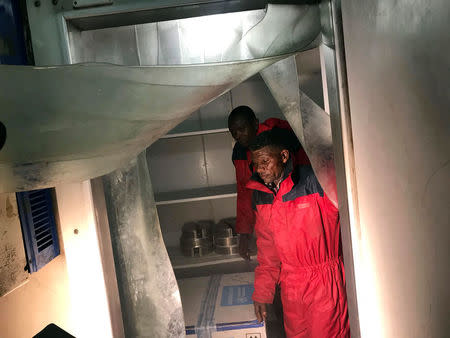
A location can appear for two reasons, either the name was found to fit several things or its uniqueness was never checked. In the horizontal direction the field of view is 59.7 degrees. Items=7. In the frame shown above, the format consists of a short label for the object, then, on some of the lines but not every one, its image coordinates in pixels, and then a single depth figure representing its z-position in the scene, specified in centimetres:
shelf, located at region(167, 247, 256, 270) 257
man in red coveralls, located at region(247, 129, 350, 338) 170
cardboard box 180
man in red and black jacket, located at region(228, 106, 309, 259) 229
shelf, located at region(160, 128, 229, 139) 247
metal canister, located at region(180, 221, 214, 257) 266
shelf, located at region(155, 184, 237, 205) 258
